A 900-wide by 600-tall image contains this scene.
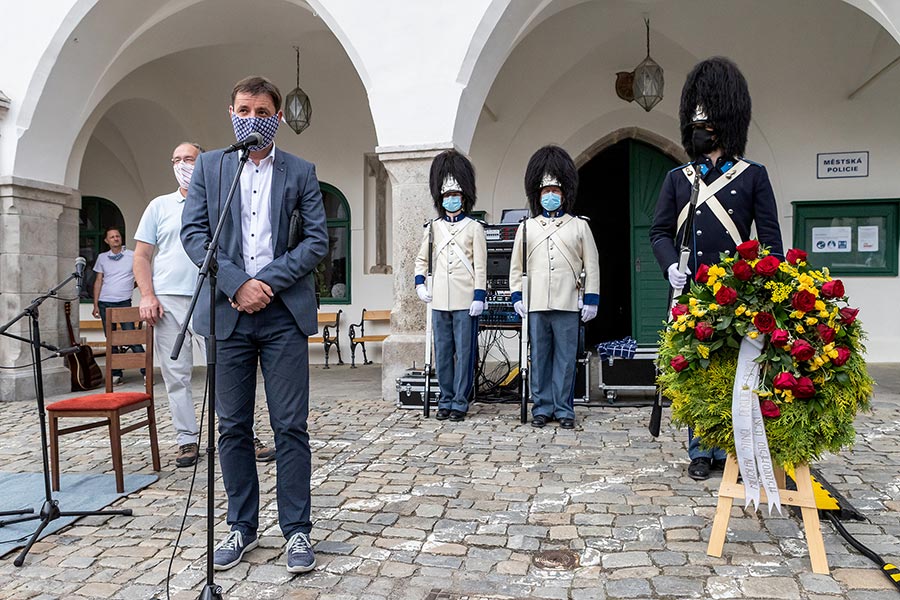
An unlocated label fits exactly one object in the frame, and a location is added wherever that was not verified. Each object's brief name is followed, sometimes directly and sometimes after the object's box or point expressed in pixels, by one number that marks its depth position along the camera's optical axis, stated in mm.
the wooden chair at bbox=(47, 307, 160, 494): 4125
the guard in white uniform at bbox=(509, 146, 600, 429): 5812
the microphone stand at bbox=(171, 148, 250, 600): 2529
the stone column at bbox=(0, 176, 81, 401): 8039
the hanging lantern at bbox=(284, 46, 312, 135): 10430
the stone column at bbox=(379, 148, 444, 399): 6934
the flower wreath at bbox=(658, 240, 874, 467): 2842
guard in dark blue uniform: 3852
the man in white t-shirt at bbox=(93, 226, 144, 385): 9445
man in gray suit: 3061
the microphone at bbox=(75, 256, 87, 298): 3533
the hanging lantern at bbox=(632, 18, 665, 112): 8984
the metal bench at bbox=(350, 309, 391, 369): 10539
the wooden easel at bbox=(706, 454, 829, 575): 2877
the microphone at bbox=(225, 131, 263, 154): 2748
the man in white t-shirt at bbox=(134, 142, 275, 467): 4668
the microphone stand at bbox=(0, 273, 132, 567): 3504
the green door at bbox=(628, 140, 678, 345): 10250
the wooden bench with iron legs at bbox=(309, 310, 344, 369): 10930
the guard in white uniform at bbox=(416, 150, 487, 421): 6121
